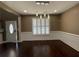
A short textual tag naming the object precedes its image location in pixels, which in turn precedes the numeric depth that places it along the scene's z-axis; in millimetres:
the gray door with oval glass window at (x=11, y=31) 3334
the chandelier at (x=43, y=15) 3224
